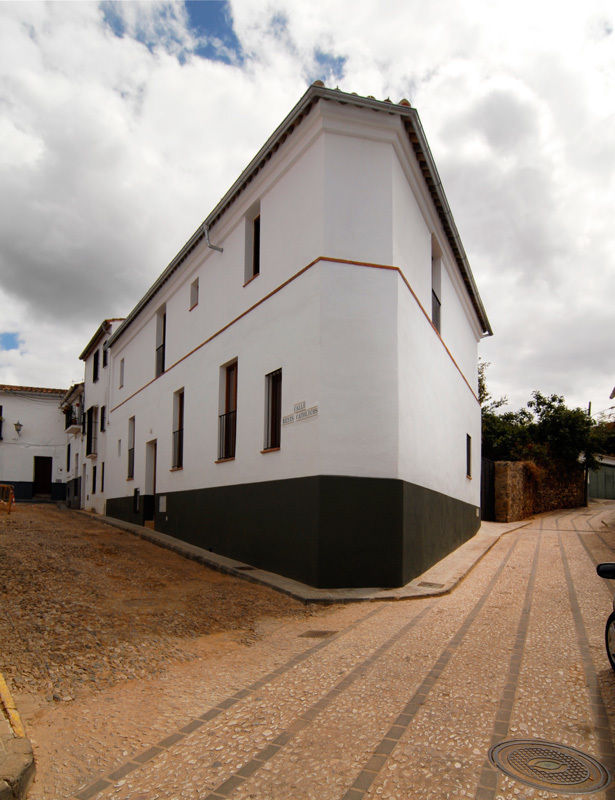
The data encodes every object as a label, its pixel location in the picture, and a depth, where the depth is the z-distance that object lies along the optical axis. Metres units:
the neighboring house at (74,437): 31.16
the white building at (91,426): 24.88
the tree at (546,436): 26.30
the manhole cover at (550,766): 3.13
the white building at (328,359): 8.80
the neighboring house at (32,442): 37.03
